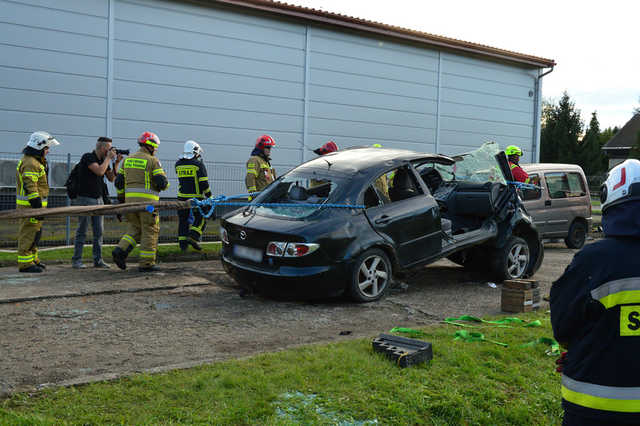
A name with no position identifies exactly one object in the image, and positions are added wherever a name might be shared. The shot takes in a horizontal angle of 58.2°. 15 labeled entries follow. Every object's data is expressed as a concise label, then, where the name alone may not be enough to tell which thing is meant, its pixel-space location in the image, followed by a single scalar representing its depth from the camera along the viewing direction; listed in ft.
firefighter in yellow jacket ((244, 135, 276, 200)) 36.47
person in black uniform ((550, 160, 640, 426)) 7.62
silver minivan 40.81
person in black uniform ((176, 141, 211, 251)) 33.73
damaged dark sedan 20.89
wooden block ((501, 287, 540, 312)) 21.26
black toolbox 14.35
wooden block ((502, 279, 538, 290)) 21.25
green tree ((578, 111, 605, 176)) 157.48
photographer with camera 29.27
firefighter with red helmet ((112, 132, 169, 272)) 28.04
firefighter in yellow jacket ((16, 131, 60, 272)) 26.68
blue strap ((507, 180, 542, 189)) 27.45
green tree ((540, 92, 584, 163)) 162.09
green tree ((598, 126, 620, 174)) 167.34
